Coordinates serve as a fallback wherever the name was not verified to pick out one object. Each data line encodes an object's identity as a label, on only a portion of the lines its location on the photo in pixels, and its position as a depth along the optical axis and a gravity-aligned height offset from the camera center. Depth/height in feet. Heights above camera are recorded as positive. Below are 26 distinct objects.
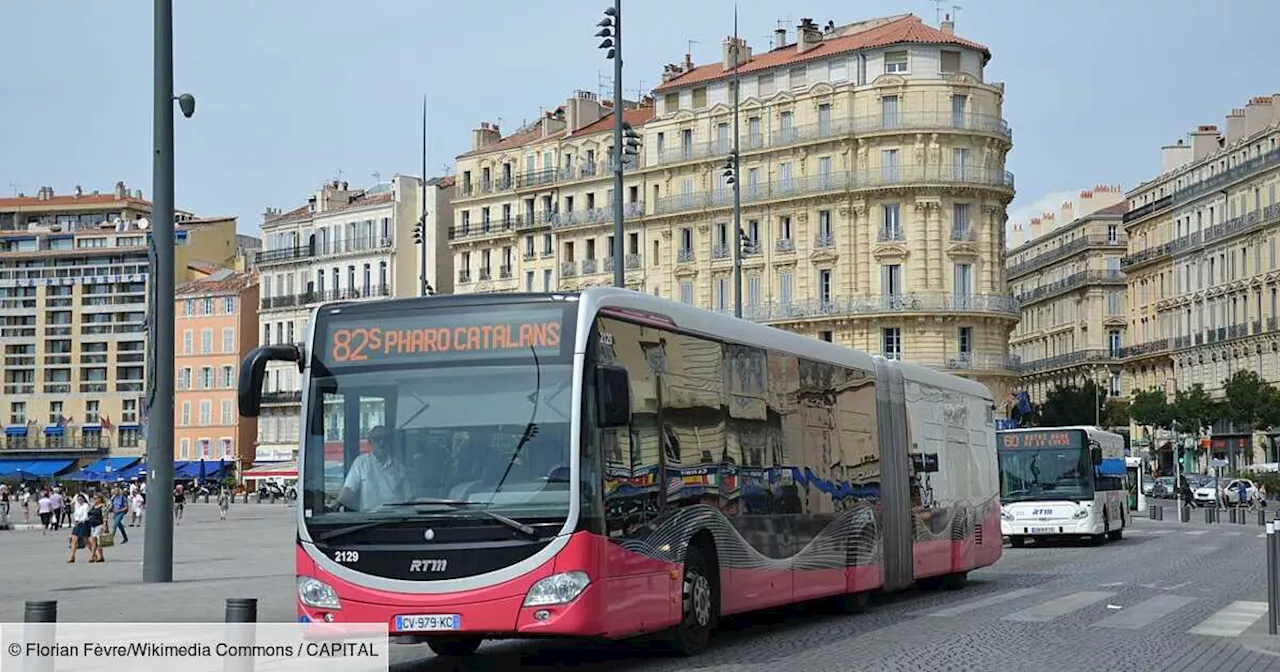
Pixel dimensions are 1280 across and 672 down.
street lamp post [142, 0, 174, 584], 74.69 +6.63
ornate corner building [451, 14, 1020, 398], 266.77 +37.84
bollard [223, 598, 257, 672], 34.94 -2.95
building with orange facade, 382.63 +19.22
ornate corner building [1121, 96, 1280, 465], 311.06 +34.50
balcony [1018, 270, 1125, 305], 403.54 +37.36
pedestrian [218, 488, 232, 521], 224.53 -4.48
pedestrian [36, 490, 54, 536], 188.03 -4.55
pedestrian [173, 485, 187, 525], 225.35 -4.89
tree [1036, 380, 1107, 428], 341.21 +8.78
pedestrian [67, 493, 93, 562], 114.62 -3.59
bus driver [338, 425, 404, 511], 41.60 -0.34
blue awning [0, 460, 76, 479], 421.59 -0.41
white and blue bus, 124.98 -1.70
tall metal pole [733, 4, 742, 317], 136.40 +15.58
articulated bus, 40.83 -0.16
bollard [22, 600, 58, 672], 33.65 -2.82
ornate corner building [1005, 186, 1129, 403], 401.70 +34.35
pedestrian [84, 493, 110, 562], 112.57 -4.13
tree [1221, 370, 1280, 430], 280.31 +7.86
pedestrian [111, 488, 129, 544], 148.97 -3.47
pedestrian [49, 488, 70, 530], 197.73 -4.27
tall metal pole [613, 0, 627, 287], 90.63 +15.46
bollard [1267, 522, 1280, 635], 52.72 -3.59
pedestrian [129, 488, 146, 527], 190.35 -4.20
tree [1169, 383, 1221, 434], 295.69 +6.96
